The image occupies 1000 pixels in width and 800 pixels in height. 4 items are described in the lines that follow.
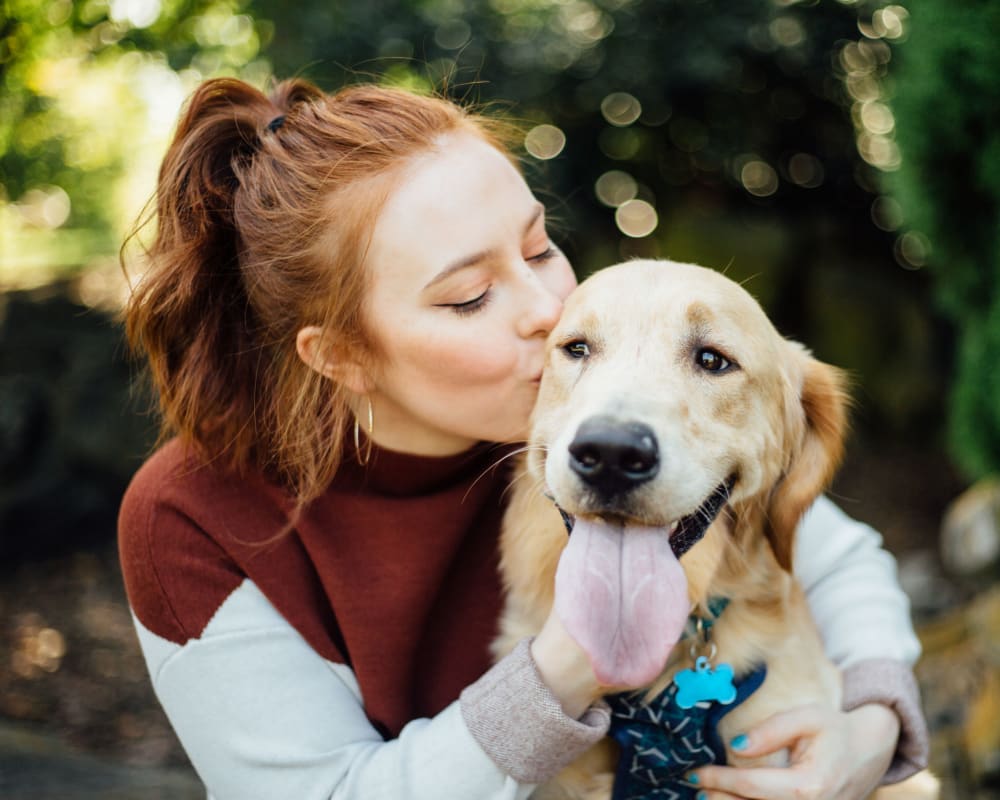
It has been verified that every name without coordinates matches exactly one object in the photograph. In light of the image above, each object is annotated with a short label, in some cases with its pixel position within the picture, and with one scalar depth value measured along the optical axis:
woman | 0.54
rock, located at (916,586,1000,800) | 0.84
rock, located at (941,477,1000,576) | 1.10
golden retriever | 0.50
